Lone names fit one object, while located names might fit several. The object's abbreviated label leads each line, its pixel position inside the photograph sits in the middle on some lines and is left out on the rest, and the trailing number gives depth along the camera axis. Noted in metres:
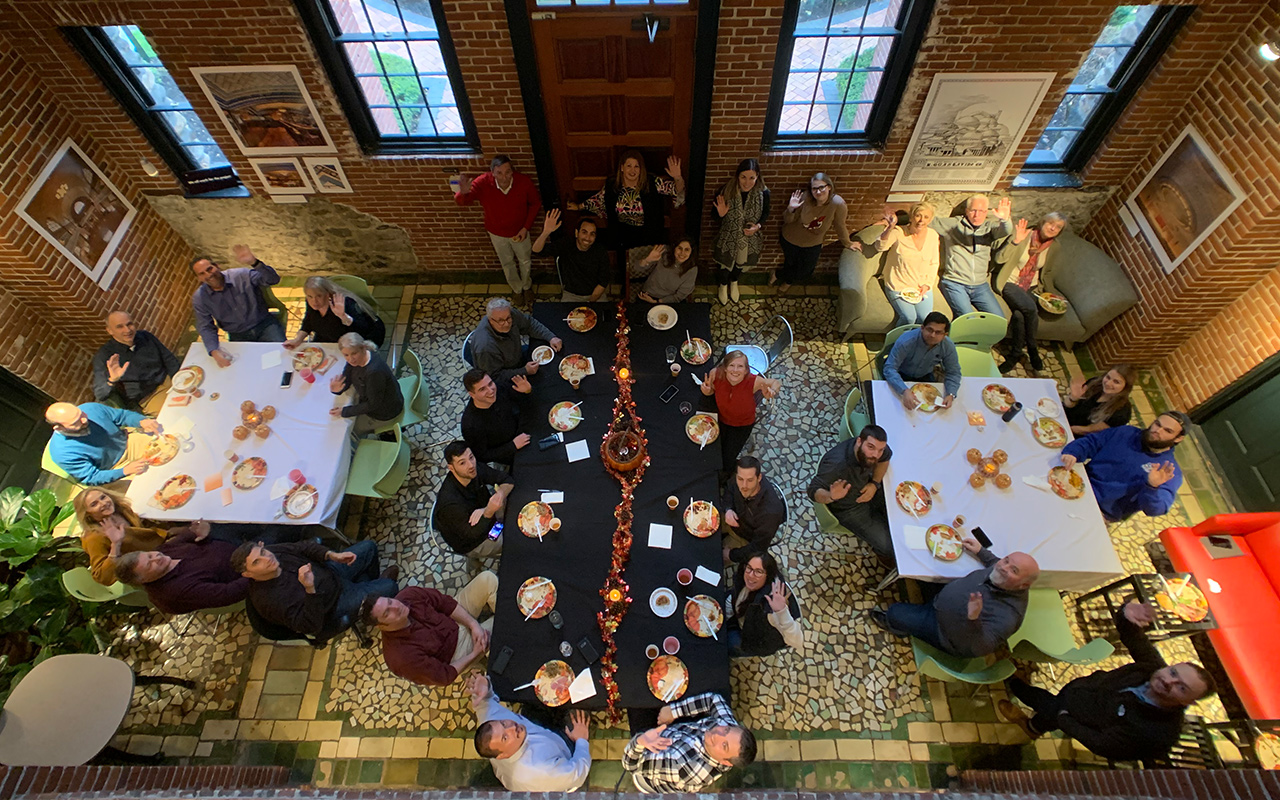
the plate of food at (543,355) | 5.91
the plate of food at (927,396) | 5.63
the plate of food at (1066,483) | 5.13
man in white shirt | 3.95
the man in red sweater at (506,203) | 6.46
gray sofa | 6.87
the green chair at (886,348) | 6.15
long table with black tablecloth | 4.52
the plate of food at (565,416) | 5.50
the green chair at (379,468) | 5.55
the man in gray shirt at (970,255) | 6.98
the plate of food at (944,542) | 4.89
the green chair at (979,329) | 6.17
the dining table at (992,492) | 4.90
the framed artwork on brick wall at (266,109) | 5.95
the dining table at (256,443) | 5.16
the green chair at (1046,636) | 4.66
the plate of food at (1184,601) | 4.95
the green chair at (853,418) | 5.81
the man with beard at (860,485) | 4.93
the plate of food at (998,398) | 5.64
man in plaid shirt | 3.83
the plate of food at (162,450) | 5.33
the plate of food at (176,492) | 5.14
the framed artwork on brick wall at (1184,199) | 5.89
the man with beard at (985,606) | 4.32
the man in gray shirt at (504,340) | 5.63
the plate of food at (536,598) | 4.65
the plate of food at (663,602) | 4.64
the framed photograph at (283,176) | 6.82
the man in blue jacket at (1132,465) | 4.99
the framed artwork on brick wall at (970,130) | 6.07
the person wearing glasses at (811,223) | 6.73
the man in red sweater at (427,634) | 4.34
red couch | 4.72
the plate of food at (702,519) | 4.96
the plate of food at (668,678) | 4.39
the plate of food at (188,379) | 5.77
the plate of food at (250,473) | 5.23
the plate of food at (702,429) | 5.39
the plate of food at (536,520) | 4.98
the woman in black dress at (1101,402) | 5.39
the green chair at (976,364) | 6.09
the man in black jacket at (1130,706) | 3.99
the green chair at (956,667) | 4.56
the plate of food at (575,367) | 5.78
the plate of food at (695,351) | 5.90
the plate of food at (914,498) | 5.07
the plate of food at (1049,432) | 5.41
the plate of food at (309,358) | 5.91
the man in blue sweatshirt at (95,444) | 5.29
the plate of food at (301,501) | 5.12
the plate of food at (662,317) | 6.15
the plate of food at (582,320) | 6.14
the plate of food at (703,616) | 4.57
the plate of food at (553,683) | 4.39
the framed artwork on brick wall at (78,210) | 6.11
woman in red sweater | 5.25
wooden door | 5.43
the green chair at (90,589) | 4.97
